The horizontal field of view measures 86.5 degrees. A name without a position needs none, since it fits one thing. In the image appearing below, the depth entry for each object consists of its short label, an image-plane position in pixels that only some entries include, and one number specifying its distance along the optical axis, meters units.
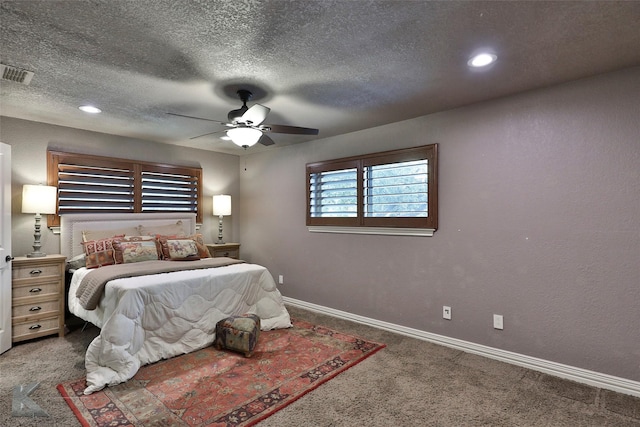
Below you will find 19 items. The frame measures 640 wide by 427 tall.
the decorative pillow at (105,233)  4.14
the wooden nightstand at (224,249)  5.16
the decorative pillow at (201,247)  4.43
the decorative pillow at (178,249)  4.11
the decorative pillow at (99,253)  3.77
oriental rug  2.16
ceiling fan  2.73
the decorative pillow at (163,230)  4.61
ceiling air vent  2.49
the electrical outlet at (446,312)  3.39
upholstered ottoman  3.06
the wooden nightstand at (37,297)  3.37
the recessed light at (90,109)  3.36
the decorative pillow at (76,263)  3.92
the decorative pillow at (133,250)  3.90
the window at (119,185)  4.14
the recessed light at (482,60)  2.26
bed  2.67
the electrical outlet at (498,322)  3.04
